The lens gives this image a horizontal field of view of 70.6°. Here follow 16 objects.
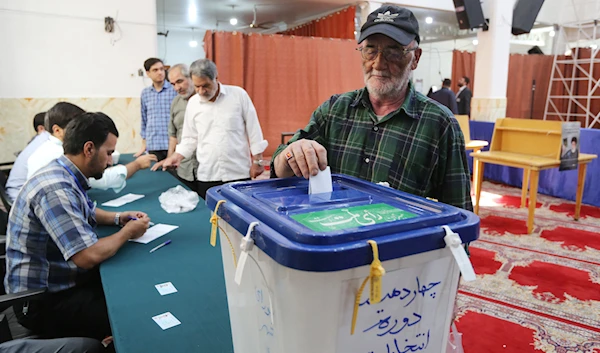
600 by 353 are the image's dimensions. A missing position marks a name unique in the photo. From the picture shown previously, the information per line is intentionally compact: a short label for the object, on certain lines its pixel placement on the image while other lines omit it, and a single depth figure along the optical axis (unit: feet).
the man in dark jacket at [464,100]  24.68
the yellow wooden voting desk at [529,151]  11.73
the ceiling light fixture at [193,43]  39.04
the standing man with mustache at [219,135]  9.27
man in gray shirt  10.23
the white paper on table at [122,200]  7.66
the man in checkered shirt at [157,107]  12.75
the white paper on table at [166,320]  3.67
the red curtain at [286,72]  20.83
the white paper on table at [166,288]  4.31
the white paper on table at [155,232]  5.76
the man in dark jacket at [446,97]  22.20
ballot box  1.83
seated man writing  4.97
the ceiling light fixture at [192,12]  26.17
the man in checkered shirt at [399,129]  3.69
